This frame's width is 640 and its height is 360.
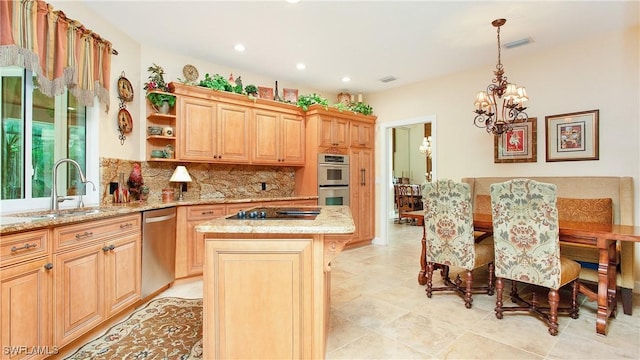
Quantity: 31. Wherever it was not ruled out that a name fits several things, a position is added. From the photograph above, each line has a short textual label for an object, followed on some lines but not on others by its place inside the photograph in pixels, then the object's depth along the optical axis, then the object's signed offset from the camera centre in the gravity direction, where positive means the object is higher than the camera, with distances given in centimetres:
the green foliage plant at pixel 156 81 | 346 +111
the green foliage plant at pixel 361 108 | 523 +121
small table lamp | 354 +5
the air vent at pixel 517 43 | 345 +154
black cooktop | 197 -23
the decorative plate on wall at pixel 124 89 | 325 +96
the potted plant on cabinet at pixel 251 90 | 410 +120
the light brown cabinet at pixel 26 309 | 161 -71
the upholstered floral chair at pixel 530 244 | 230 -50
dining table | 229 -51
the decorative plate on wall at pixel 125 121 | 326 +63
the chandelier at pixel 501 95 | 300 +82
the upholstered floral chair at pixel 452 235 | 279 -51
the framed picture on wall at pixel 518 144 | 380 +45
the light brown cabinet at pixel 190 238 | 335 -63
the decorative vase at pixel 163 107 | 354 +83
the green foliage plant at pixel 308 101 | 467 +118
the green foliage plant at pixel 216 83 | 379 +120
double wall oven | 468 +1
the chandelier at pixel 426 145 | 880 +98
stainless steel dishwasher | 279 -65
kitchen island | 172 -63
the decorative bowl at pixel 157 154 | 355 +30
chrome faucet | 236 -8
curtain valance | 203 +99
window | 227 +31
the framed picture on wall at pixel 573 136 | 338 +49
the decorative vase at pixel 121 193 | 314 -13
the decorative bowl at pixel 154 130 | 352 +57
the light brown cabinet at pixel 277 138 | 423 +59
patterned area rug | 203 -113
